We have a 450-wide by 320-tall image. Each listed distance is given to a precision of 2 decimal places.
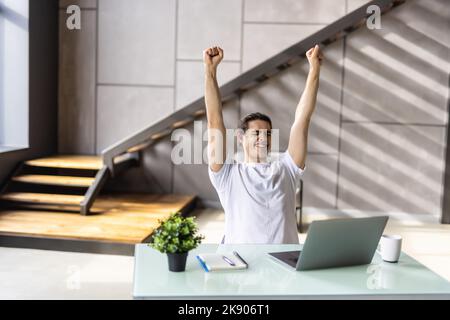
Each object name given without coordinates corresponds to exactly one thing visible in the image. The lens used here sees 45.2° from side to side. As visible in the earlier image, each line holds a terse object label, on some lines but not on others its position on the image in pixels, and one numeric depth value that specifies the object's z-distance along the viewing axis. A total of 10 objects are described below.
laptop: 1.74
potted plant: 1.77
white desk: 1.60
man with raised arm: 2.20
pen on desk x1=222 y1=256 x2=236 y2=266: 1.85
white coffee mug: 1.95
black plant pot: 1.77
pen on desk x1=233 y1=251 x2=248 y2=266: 1.90
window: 5.77
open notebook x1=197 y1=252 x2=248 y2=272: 1.81
